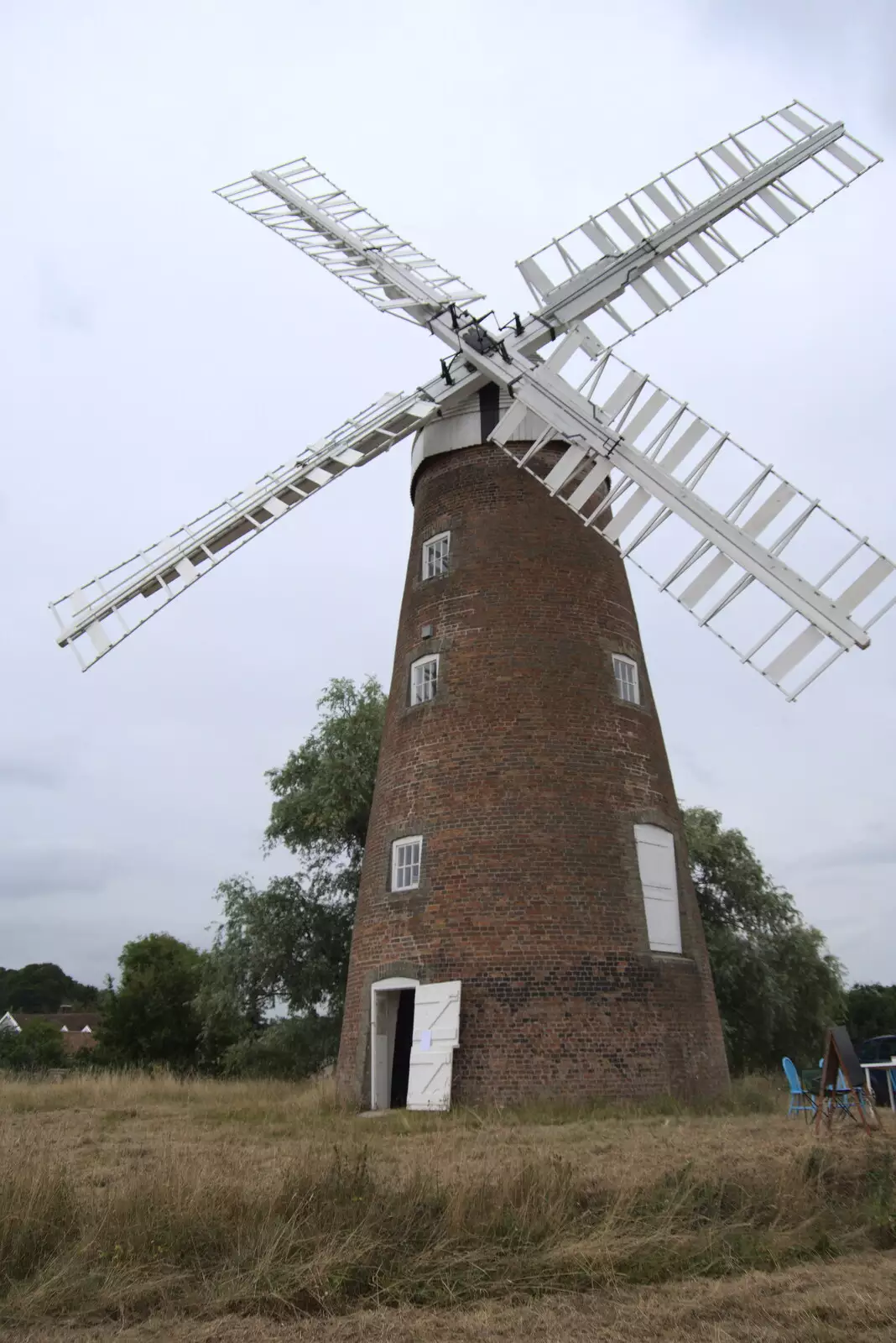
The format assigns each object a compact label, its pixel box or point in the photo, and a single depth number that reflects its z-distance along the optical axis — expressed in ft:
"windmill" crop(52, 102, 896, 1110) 43.29
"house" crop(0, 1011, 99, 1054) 208.89
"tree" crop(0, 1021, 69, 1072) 124.26
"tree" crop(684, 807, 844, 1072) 78.23
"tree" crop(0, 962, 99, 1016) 312.50
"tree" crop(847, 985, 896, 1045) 143.74
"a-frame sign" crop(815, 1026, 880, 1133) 32.89
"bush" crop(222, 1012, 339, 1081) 78.28
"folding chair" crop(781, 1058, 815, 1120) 42.19
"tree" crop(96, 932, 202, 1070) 103.09
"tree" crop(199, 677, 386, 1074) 79.10
